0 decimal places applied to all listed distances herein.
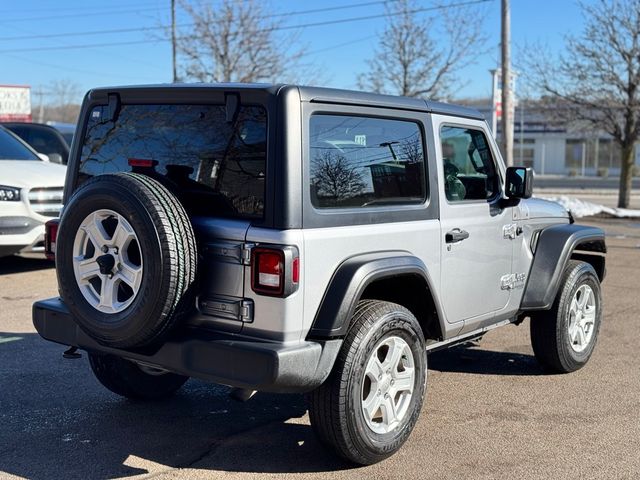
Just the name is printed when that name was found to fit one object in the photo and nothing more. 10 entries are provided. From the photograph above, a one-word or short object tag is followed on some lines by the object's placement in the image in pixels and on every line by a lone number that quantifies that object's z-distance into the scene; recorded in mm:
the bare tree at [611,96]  18344
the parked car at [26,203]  8750
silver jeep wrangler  3496
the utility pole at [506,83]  17406
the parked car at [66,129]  17266
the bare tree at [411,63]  23688
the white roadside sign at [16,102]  30891
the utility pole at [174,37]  25406
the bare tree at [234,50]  24297
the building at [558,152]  55594
